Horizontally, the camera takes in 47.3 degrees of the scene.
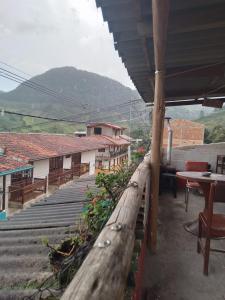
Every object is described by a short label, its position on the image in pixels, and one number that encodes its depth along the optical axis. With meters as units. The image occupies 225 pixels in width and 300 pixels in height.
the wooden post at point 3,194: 11.85
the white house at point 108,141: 28.00
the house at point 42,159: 13.20
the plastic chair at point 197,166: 5.62
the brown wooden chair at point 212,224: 2.47
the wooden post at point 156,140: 2.81
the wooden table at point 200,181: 2.94
